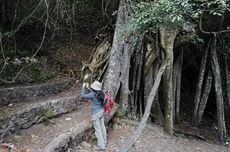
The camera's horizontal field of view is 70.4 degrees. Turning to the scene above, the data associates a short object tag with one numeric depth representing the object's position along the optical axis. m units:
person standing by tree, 3.26
